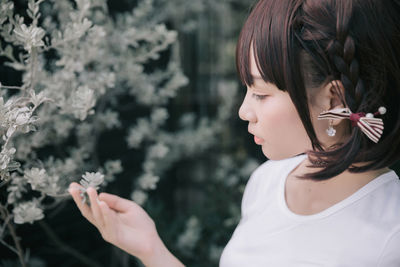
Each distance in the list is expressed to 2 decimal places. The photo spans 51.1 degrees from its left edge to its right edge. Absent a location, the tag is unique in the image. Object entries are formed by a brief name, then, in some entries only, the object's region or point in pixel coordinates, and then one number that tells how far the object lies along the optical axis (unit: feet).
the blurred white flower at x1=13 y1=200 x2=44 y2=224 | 4.50
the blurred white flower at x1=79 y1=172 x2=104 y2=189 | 3.96
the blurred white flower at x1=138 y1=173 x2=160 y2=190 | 6.19
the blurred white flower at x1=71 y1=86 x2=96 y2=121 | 4.51
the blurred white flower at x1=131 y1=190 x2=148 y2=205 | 6.45
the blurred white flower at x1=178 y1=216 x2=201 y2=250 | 8.28
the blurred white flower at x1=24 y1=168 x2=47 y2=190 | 4.22
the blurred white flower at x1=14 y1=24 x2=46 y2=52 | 4.00
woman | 3.64
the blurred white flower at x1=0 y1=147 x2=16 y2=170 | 3.56
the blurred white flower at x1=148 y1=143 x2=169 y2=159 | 7.30
